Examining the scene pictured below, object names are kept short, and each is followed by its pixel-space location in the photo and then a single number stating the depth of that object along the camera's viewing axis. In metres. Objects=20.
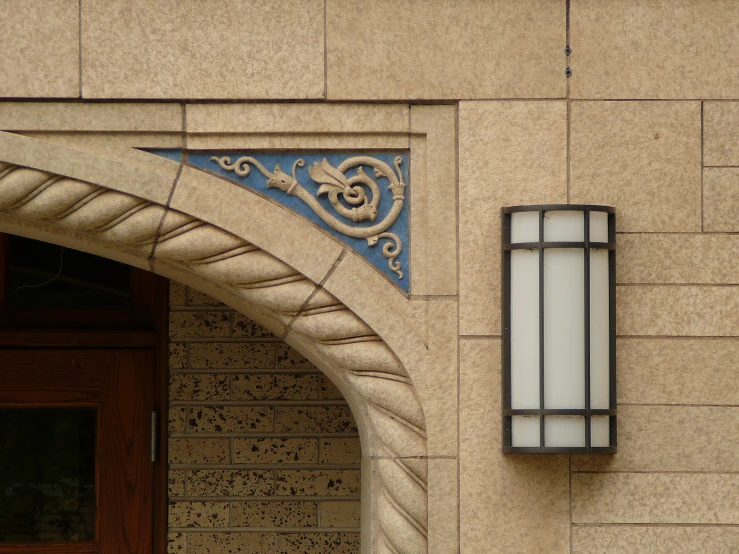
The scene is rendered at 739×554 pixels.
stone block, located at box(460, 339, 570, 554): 7.12
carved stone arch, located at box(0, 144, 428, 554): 7.06
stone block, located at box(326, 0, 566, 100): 7.25
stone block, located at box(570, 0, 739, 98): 7.30
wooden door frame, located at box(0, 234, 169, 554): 9.31
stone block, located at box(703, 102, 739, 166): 7.29
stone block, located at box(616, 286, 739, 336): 7.20
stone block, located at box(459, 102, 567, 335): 7.21
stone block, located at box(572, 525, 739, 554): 7.12
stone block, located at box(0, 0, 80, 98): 7.11
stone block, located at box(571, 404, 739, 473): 7.14
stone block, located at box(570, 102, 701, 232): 7.27
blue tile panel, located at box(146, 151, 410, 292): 7.22
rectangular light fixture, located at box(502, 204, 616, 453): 6.86
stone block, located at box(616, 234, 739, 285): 7.23
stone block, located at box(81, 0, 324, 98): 7.16
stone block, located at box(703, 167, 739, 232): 7.27
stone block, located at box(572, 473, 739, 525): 7.13
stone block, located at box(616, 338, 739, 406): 7.17
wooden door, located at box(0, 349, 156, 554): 9.31
